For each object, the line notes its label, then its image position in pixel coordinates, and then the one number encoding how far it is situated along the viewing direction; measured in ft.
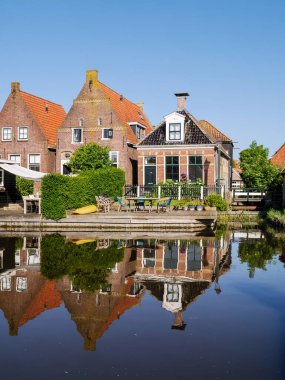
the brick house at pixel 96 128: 125.29
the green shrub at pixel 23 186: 123.54
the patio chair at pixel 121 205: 96.02
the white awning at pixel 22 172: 102.53
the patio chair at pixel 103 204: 95.09
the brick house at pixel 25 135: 129.70
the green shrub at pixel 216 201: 106.93
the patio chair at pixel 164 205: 93.25
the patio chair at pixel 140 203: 97.27
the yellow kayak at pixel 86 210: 93.00
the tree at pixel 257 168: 157.69
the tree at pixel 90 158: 114.62
